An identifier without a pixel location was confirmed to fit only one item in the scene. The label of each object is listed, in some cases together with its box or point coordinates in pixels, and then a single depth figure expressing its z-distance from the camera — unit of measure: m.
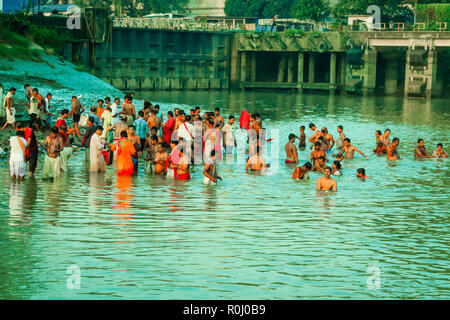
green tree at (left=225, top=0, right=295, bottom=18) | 98.94
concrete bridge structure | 67.00
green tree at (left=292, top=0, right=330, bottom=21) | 87.44
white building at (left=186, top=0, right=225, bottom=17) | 109.75
